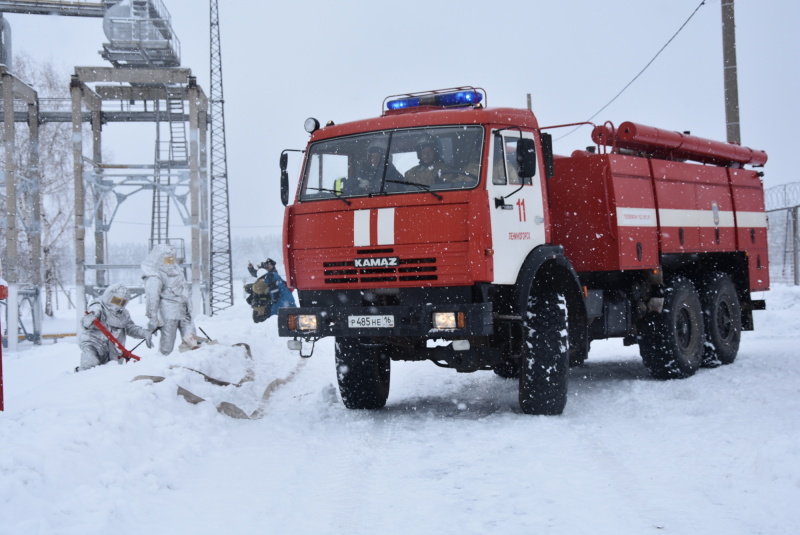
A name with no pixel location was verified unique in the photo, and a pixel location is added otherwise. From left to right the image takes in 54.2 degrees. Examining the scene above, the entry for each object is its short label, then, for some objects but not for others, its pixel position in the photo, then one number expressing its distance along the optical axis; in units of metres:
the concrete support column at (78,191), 18.67
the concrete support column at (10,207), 18.58
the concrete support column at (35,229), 21.14
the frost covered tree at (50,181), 33.91
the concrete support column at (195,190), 19.19
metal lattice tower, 30.47
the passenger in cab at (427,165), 7.12
